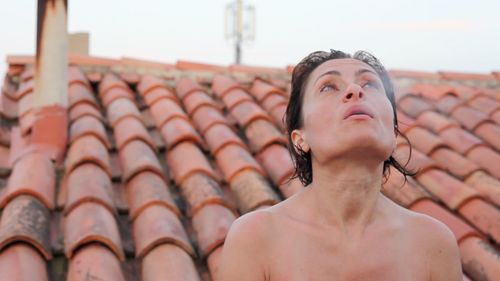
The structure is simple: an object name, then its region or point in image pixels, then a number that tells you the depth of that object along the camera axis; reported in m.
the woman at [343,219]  1.95
